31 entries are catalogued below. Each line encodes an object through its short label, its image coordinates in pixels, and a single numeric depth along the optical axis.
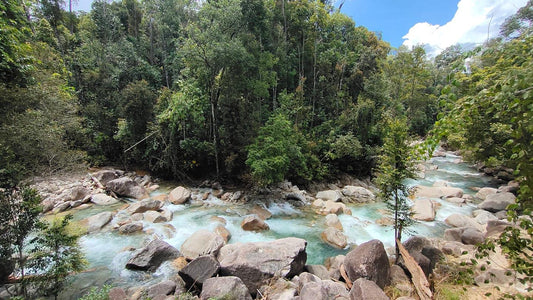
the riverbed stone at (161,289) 5.12
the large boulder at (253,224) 8.84
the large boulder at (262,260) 5.66
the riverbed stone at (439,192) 12.57
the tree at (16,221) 4.21
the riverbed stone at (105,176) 11.80
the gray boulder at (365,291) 4.75
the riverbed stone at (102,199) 10.10
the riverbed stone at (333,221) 9.30
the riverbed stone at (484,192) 12.61
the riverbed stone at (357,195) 12.75
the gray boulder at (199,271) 5.49
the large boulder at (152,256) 6.19
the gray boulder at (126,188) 10.91
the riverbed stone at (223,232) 8.08
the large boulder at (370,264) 5.61
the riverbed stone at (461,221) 8.90
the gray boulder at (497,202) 10.48
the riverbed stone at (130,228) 7.87
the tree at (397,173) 6.57
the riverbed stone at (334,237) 7.94
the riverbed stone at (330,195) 12.49
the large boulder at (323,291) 4.75
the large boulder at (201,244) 6.74
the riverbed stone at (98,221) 8.00
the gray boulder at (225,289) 4.89
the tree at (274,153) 11.30
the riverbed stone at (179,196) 10.86
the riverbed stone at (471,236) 7.56
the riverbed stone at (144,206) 9.22
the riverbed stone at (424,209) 9.84
